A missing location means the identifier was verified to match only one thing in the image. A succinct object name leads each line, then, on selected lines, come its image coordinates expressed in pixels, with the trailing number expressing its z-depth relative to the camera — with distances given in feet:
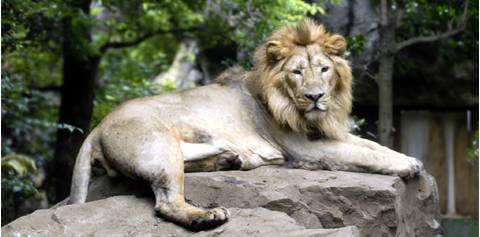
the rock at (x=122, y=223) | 36.42
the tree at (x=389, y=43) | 61.31
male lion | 42.19
